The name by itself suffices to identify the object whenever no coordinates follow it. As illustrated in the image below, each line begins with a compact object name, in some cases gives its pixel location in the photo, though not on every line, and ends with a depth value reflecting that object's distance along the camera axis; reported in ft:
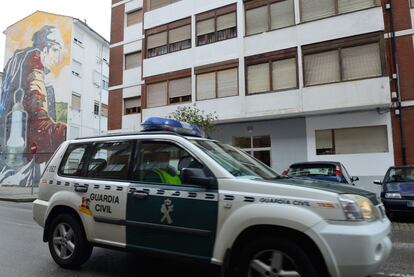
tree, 63.31
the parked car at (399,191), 36.94
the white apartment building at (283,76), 57.47
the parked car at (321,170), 38.52
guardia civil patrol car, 12.41
